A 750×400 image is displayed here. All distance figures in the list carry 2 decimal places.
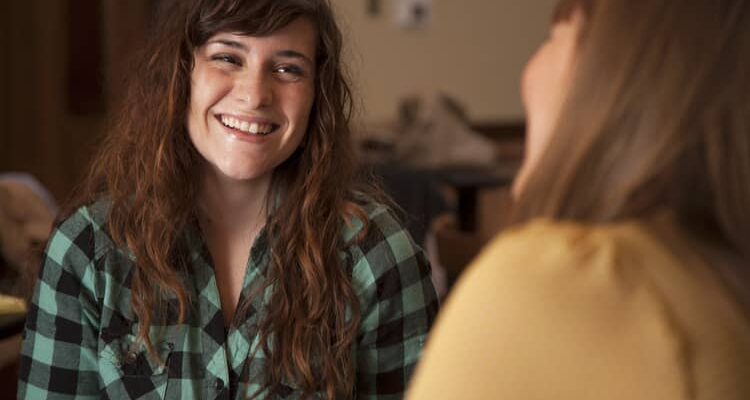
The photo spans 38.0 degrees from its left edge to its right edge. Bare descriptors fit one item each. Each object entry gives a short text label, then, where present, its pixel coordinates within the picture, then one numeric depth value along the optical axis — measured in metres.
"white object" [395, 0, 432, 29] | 5.95
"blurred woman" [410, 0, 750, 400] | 0.84
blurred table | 4.62
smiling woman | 1.66
